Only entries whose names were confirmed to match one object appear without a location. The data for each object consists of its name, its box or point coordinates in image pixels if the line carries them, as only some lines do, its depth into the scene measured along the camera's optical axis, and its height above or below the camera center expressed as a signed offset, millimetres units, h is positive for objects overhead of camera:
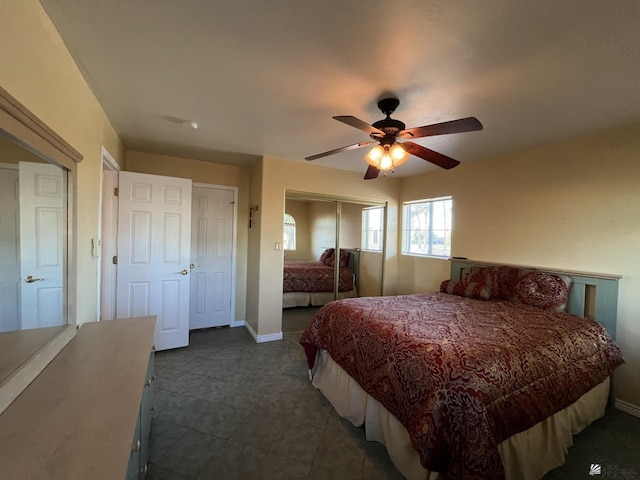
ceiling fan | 1771 +671
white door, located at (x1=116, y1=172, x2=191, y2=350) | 2973 -267
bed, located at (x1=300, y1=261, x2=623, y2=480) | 1298 -827
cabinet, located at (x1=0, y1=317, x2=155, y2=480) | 713 -644
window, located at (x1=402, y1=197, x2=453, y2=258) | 3898 +154
